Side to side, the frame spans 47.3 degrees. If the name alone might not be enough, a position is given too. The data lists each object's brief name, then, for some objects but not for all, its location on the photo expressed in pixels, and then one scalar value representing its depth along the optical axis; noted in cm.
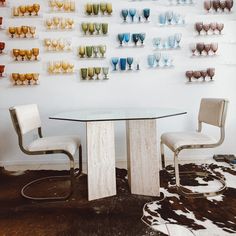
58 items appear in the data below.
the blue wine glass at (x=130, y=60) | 330
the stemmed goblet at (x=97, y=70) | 331
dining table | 224
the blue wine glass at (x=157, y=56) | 334
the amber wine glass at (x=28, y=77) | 330
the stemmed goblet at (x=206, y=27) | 332
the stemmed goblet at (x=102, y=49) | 331
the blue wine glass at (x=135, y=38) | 328
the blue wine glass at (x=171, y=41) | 334
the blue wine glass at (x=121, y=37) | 330
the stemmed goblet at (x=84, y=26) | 328
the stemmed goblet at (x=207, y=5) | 332
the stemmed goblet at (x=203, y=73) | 336
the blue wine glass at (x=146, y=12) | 326
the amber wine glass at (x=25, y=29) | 325
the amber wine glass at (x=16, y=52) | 327
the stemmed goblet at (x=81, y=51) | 330
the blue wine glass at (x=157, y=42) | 334
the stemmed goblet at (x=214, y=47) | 332
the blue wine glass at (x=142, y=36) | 328
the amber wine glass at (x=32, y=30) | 329
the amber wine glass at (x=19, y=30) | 328
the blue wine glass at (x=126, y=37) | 330
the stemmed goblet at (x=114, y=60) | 330
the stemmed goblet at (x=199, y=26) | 329
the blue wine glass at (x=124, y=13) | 327
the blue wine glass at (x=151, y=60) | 334
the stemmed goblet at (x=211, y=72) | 334
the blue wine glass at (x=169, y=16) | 332
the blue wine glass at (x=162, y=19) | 333
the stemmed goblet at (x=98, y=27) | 331
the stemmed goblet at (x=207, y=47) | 333
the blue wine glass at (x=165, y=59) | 335
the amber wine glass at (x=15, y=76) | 330
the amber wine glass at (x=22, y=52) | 328
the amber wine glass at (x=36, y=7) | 327
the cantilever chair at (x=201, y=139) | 231
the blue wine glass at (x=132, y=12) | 328
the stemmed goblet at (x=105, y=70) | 331
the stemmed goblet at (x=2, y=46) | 326
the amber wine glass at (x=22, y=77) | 330
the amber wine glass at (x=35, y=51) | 329
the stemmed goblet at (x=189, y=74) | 334
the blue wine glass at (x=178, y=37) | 332
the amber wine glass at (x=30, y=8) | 326
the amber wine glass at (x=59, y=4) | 329
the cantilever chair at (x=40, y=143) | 225
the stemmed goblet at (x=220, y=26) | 332
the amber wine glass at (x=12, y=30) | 325
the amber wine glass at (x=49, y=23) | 330
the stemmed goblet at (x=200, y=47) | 332
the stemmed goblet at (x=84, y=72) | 330
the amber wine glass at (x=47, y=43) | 330
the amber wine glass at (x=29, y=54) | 329
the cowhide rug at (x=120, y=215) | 175
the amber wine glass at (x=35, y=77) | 332
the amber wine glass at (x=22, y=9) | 326
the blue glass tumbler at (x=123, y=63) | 331
